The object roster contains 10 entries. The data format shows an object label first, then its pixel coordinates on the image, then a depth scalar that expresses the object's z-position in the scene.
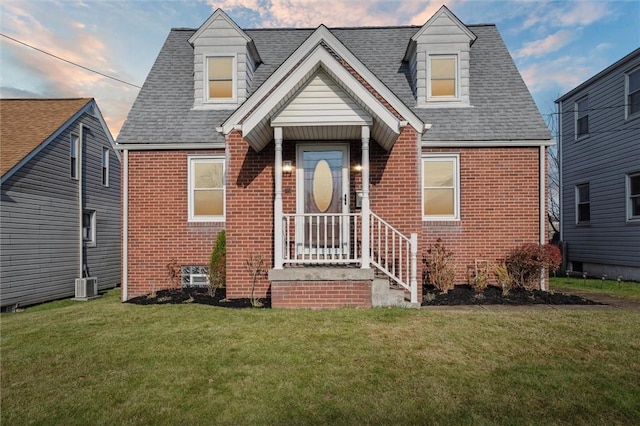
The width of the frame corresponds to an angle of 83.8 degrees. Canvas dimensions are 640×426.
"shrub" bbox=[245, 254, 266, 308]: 7.35
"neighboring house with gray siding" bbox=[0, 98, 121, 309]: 10.41
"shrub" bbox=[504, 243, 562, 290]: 7.96
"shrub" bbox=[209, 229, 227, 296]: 8.22
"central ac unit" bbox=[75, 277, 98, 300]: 11.70
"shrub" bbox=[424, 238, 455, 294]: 8.01
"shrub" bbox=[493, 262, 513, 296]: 7.84
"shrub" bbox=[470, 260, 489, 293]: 8.10
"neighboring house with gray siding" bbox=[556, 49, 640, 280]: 11.21
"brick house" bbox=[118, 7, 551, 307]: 6.60
